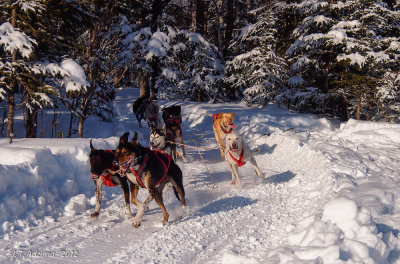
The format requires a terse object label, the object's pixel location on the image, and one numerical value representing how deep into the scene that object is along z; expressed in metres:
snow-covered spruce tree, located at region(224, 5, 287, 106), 17.72
